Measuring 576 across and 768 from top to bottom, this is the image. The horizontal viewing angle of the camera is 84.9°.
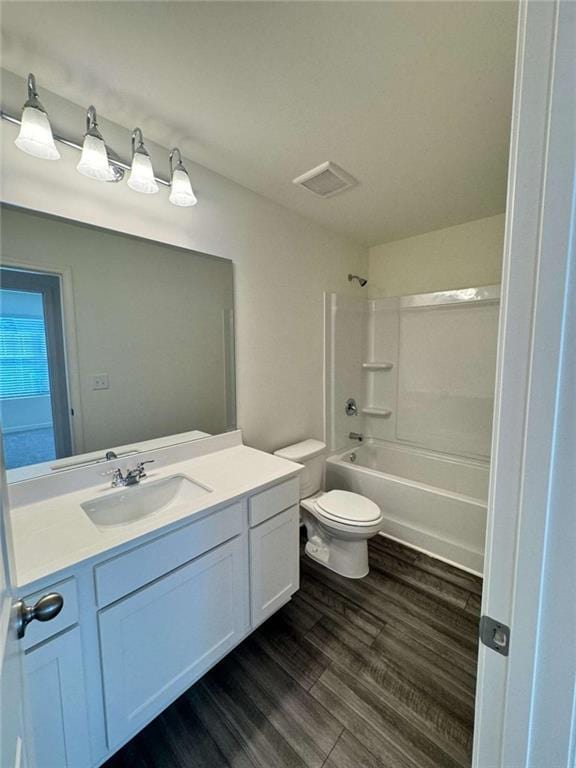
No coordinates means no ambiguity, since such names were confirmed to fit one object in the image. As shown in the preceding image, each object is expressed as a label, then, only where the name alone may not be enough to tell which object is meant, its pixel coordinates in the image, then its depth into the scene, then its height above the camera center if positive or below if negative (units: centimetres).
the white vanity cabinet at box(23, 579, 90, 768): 83 -91
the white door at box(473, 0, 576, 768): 41 -7
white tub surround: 220 -46
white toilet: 188 -102
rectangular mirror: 120 +5
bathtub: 204 -104
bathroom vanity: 88 -79
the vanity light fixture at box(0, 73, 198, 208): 108 +79
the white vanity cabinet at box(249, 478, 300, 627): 143 -93
